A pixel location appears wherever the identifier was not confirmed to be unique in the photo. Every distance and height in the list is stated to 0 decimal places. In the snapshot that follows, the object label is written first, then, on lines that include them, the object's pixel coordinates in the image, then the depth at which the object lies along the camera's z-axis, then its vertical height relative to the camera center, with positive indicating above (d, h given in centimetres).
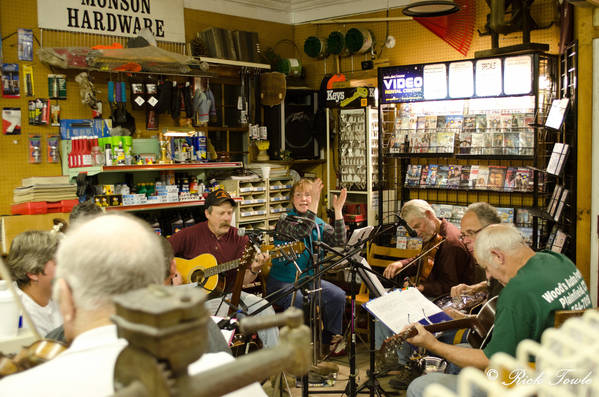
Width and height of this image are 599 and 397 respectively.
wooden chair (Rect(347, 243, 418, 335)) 523 -101
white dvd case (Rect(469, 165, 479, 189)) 614 -30
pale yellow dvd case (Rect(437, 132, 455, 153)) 609 +7
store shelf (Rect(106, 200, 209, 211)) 576 -49
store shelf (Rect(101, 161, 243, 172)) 571 -10
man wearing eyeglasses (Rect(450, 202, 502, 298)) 387 -51
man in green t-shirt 238 -62
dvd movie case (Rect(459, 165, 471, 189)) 618 -32
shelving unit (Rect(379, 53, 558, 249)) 548 +18
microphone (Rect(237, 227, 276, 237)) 387 -53
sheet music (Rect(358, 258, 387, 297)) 369 -86
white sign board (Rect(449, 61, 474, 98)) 576 +69
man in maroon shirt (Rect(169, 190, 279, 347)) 458 -67
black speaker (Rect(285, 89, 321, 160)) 766 +38
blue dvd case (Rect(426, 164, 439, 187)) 640 -30
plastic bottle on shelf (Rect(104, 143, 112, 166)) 573 +3
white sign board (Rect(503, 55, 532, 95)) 535 +66
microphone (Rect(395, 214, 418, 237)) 415 -55
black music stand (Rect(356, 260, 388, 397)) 371 -124
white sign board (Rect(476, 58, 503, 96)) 554 +68
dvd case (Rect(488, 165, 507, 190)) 596 -31
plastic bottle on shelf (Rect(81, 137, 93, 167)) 582 +8
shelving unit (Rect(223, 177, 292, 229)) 685 -55
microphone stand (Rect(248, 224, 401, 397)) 340 -86
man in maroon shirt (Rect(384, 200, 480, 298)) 431 -81
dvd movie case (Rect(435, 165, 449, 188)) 633 -30
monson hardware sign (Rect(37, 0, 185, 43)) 618 +161
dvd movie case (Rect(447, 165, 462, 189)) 626 -30
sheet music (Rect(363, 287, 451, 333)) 325 -92
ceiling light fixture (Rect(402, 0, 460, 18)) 490 +124
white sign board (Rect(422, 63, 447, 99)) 597 +71
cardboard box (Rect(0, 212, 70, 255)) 507 -54
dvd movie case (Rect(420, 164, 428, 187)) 648 -28
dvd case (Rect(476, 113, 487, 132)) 587 +25
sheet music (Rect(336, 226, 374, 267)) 424 -60
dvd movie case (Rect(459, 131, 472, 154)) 598 +7
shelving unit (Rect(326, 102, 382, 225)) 683 -6
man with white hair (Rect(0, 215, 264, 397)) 115 -26
